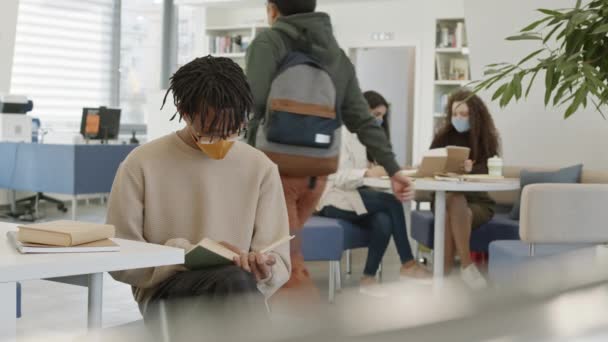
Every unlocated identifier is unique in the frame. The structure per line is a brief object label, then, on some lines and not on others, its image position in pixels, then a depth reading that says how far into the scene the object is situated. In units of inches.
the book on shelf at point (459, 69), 398.0
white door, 434.6
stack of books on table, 69.1
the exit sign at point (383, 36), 417.4
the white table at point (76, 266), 62.2
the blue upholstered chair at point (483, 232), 209.9
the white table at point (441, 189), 188.2
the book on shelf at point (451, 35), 392.5
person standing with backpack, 121.0
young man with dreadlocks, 82.7
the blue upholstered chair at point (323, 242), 181.8
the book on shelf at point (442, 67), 400.5
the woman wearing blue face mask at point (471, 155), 207.5
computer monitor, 367.2
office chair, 364.2
